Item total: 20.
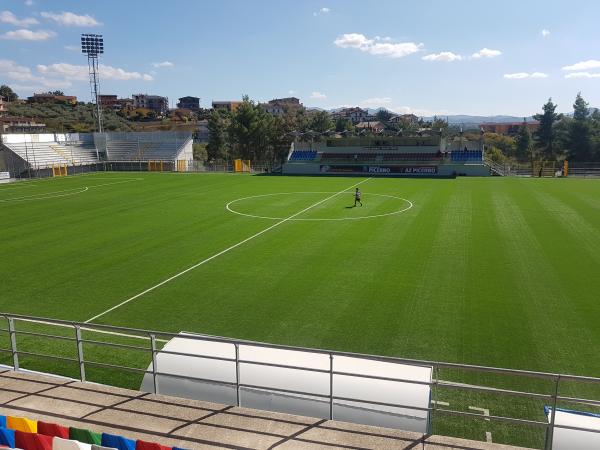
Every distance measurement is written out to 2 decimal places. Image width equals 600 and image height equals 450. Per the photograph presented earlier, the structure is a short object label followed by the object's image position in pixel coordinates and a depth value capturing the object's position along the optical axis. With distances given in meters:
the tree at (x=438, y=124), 128.93
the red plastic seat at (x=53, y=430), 6.02
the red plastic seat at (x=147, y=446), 5.25
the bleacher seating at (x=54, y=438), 5.42
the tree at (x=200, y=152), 99.69
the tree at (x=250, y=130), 80.56
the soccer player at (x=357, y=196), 32.24
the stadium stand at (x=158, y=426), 5.87
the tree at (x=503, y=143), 113.51
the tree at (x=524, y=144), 94.56
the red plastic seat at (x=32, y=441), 5.54
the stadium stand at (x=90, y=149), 60.47
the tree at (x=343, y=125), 124.24
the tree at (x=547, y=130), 86.12
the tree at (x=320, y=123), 109.12
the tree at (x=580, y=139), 74.44
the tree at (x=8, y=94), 180.12
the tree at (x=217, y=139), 91.50
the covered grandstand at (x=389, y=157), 56.44
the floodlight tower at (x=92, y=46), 74.56
